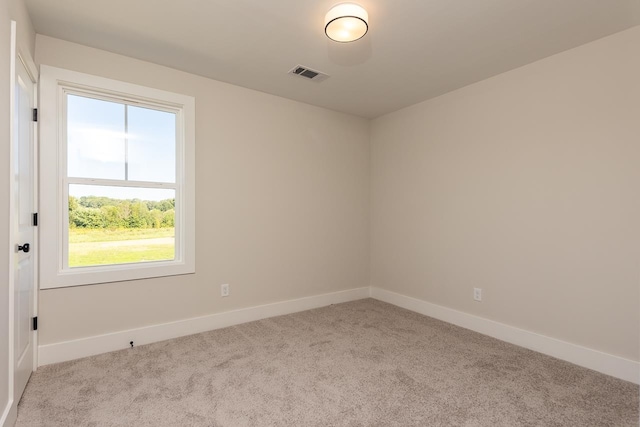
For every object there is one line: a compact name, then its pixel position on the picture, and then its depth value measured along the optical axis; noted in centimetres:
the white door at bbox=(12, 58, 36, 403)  191
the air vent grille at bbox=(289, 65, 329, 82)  303
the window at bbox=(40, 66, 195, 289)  253
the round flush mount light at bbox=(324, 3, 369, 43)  209
